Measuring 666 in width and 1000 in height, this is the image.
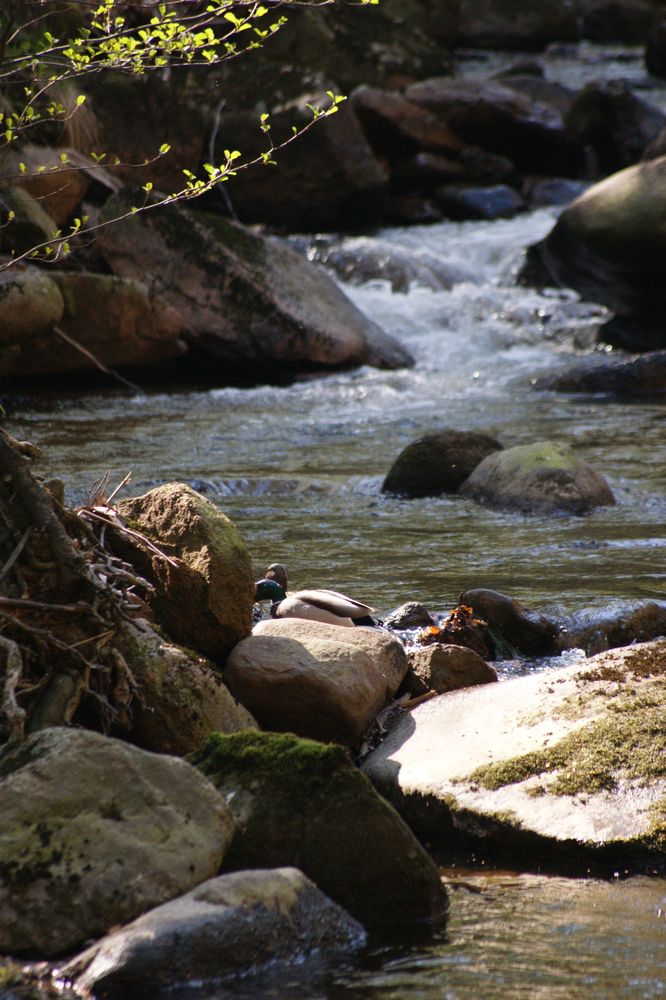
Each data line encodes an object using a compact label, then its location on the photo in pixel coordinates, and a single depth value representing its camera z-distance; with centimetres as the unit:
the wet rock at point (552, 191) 4088
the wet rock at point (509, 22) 5841
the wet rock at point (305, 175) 3447
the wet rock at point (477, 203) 3941
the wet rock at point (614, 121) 4175
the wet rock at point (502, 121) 4169
